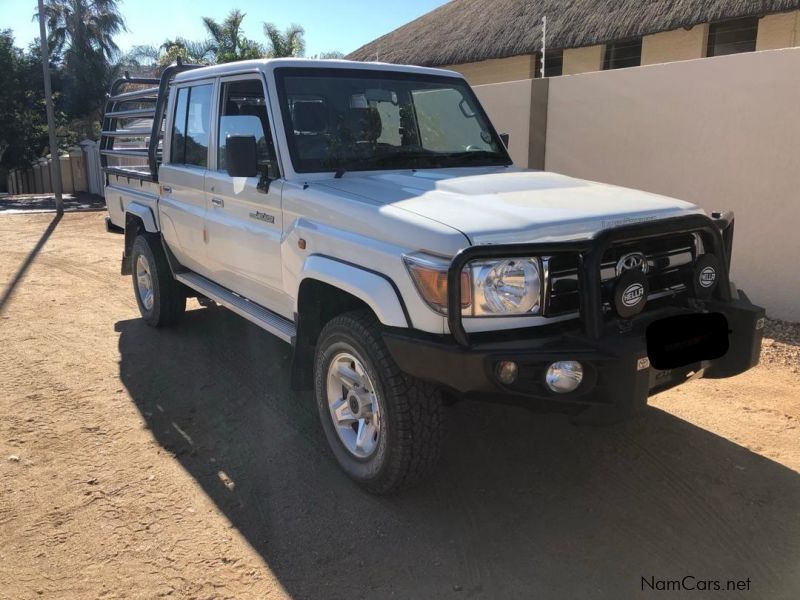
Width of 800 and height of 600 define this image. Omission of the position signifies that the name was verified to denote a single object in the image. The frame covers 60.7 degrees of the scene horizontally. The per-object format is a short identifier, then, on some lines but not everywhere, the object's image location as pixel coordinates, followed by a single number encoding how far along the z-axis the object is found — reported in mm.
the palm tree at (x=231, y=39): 26047
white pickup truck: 2838
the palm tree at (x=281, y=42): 25622
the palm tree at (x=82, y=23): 36656
